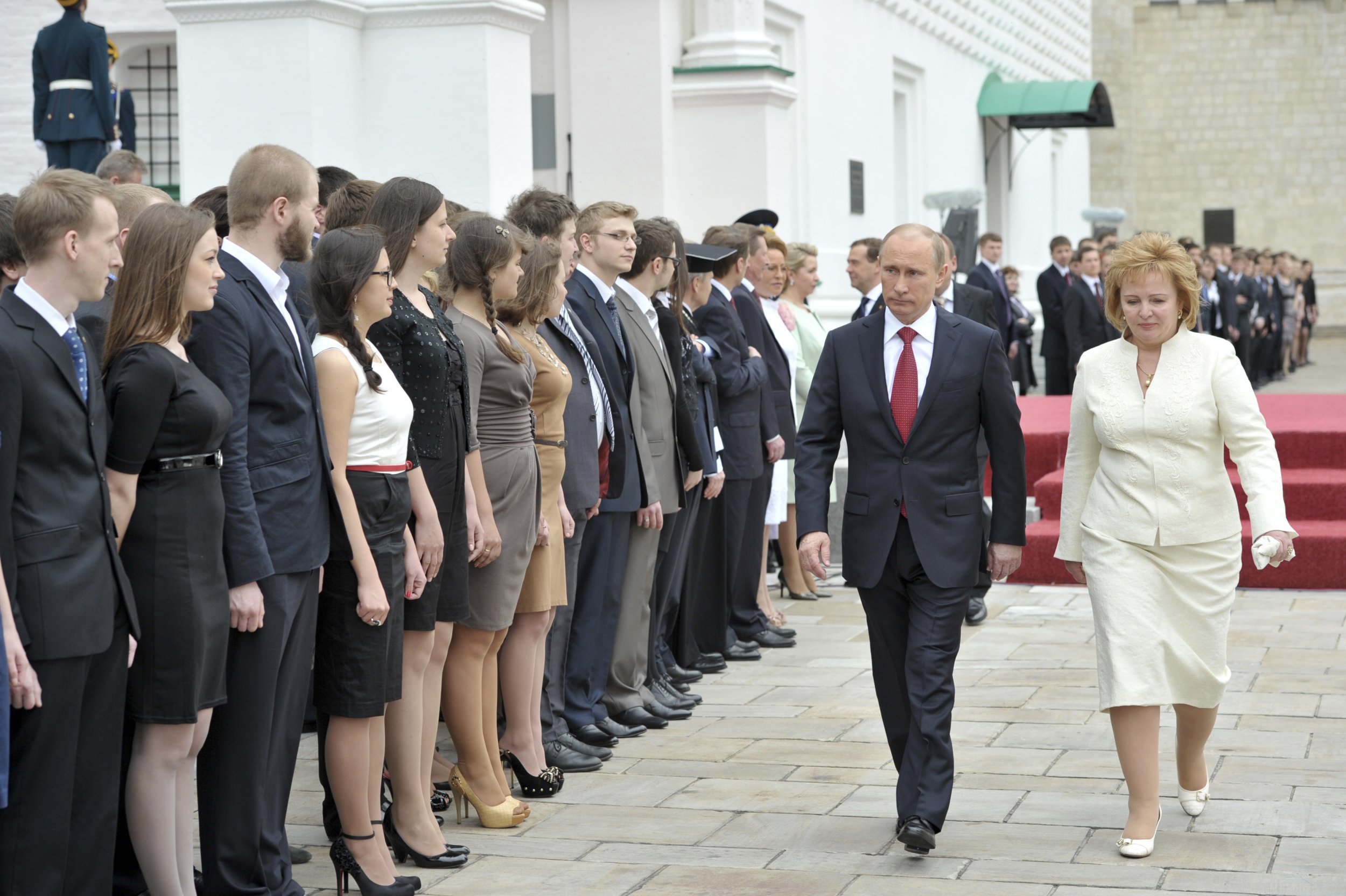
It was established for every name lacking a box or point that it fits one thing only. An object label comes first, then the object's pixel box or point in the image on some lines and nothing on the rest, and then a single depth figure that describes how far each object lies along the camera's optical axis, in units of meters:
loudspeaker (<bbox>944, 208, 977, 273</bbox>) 18.50
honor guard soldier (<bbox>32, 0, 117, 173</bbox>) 10.06
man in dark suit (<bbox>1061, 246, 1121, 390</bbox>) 15.41
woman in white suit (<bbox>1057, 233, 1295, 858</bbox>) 4.91
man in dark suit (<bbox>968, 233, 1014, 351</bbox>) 15.94
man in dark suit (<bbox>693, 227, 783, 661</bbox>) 7.76
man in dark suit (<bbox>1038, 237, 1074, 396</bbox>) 16.31
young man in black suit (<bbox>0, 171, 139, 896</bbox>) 3.50
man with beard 4.02
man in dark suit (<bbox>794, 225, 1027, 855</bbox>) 4.92
